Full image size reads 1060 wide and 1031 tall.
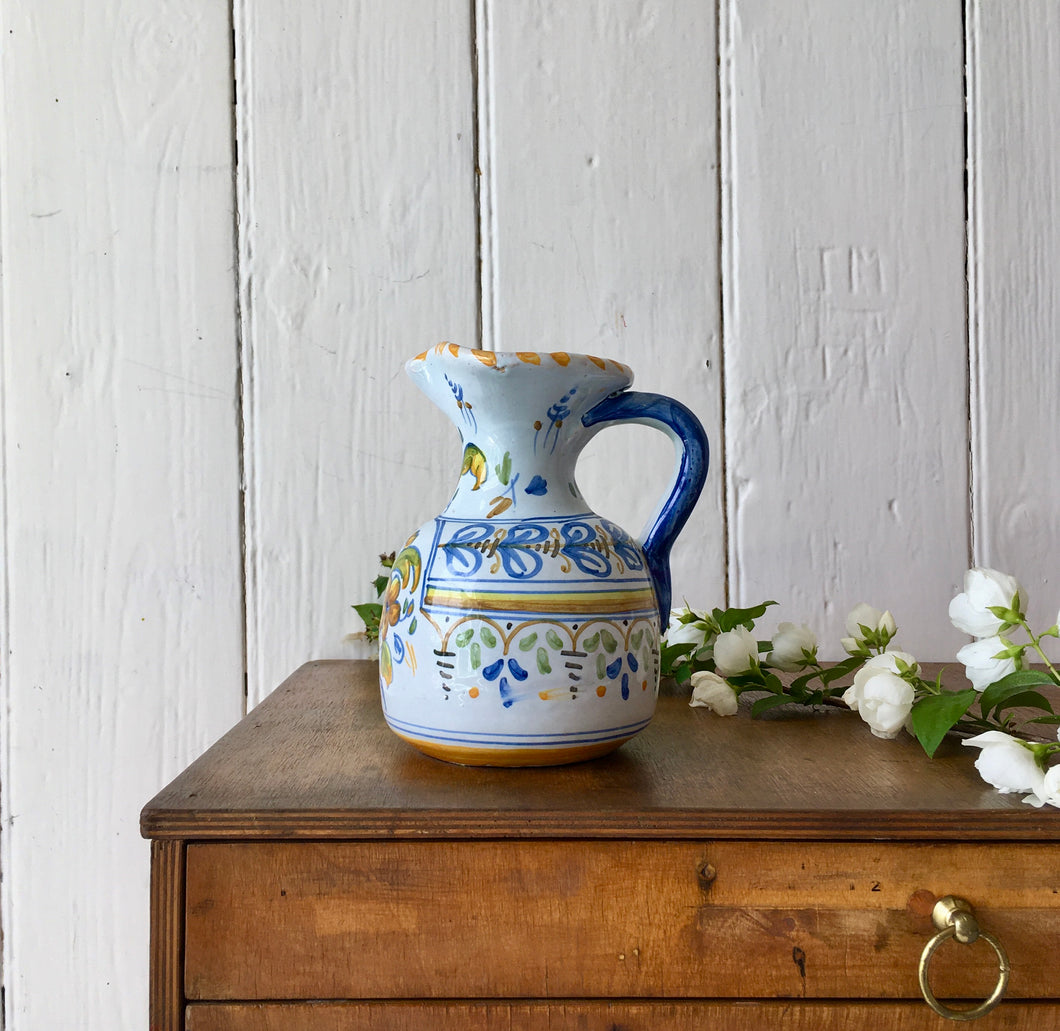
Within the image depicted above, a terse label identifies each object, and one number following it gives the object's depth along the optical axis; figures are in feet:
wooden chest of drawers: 1.32
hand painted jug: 1.47
